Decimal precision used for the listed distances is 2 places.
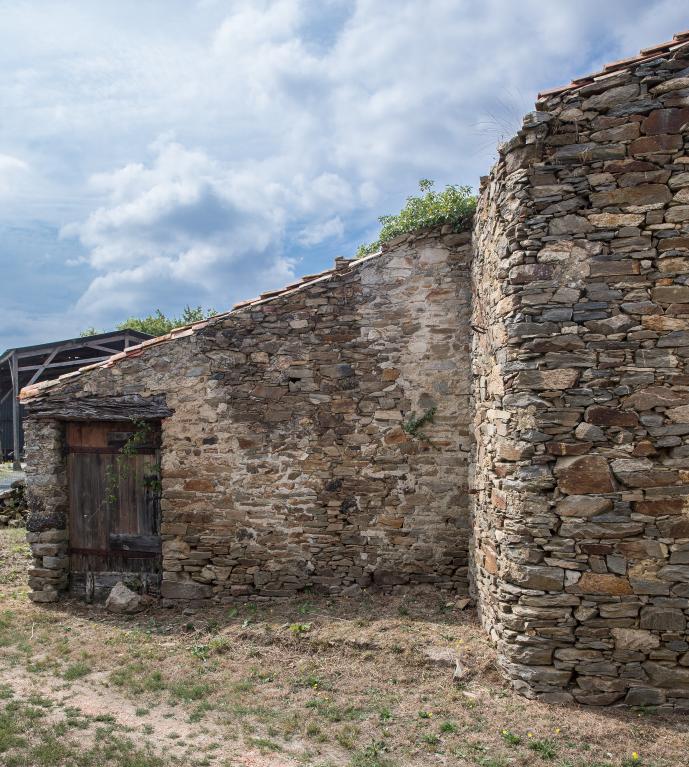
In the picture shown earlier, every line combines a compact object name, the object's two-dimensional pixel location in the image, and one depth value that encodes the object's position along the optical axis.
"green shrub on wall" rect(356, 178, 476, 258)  7.25
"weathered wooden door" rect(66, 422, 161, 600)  7.89
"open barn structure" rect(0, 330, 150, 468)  17.00
